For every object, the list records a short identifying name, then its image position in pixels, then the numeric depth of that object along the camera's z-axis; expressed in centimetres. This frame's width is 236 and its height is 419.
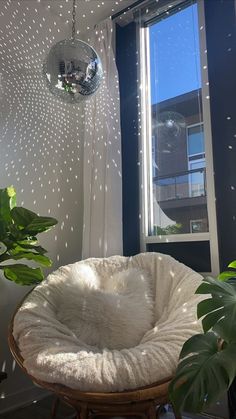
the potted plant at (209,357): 81
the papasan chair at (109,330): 115
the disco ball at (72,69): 176
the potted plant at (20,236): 151
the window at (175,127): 213
